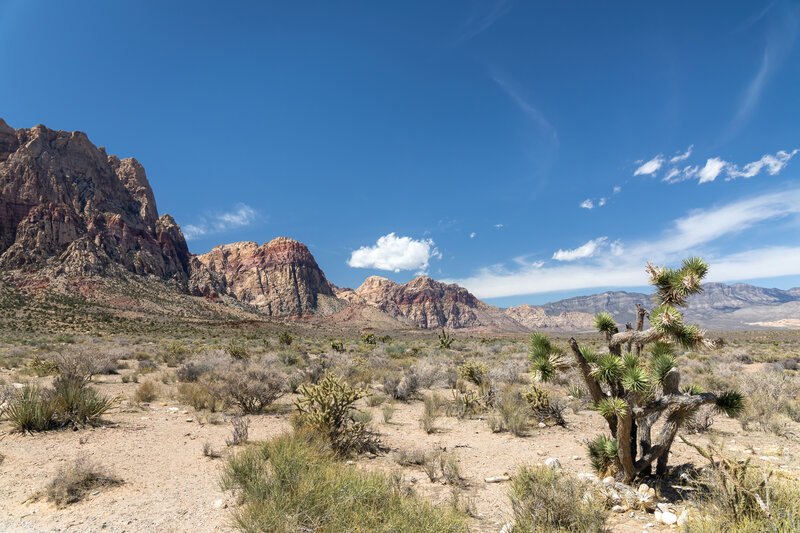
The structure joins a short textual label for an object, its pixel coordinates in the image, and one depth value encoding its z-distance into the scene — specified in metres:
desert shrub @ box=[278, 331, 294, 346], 33.62
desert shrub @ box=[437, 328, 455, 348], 31.74
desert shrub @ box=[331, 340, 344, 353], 27.86
